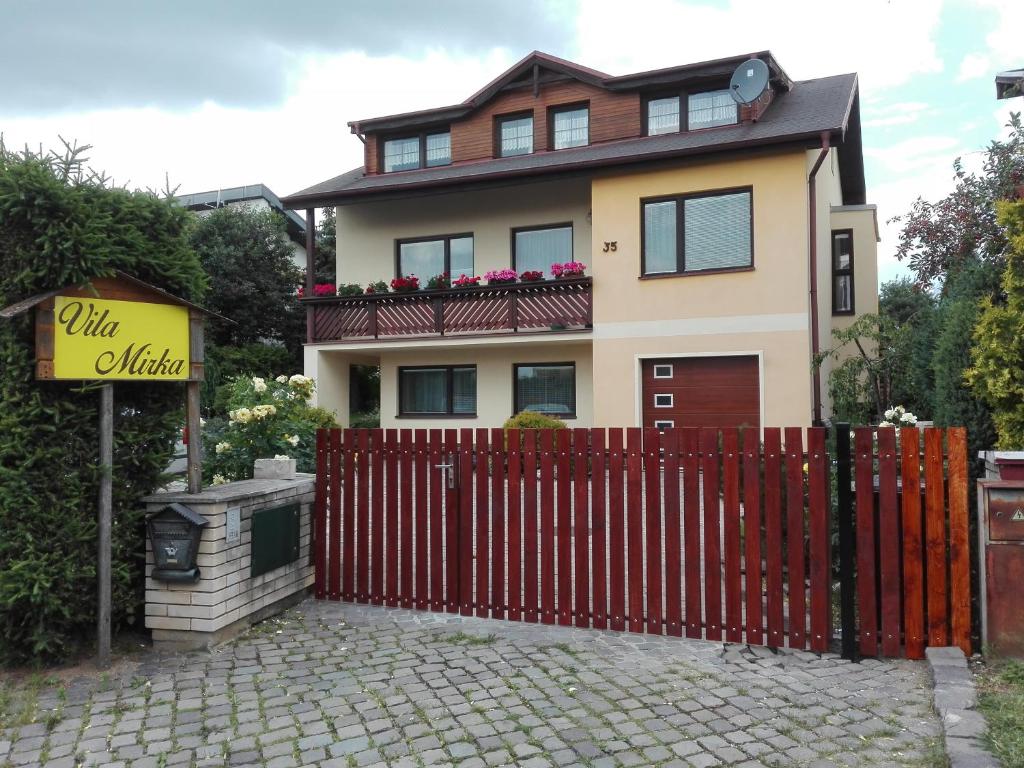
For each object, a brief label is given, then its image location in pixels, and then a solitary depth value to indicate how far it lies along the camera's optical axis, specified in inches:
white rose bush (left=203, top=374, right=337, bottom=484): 320.8
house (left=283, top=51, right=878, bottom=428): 515.5
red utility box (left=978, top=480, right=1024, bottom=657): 164.7
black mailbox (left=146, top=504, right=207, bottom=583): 185.9
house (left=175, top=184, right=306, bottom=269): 1115.3
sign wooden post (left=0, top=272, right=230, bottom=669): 170.6
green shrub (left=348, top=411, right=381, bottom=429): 728.9
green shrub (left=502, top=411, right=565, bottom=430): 522.3
